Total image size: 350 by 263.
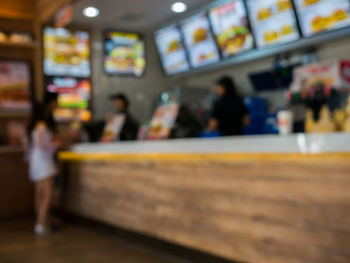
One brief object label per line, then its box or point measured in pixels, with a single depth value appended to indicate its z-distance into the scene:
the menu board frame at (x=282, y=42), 4.66
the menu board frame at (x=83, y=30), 6.20
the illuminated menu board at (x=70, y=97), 6.32
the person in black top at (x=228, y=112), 4.27
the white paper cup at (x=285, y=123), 2.98
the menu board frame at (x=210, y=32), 5.53
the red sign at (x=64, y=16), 4.95
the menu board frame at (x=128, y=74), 6.12
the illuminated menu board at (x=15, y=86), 6.21
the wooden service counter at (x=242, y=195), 2.52
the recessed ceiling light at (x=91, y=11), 4.71
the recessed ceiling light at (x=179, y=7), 3.75
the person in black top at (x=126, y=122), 5.16
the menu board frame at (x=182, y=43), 5.95
